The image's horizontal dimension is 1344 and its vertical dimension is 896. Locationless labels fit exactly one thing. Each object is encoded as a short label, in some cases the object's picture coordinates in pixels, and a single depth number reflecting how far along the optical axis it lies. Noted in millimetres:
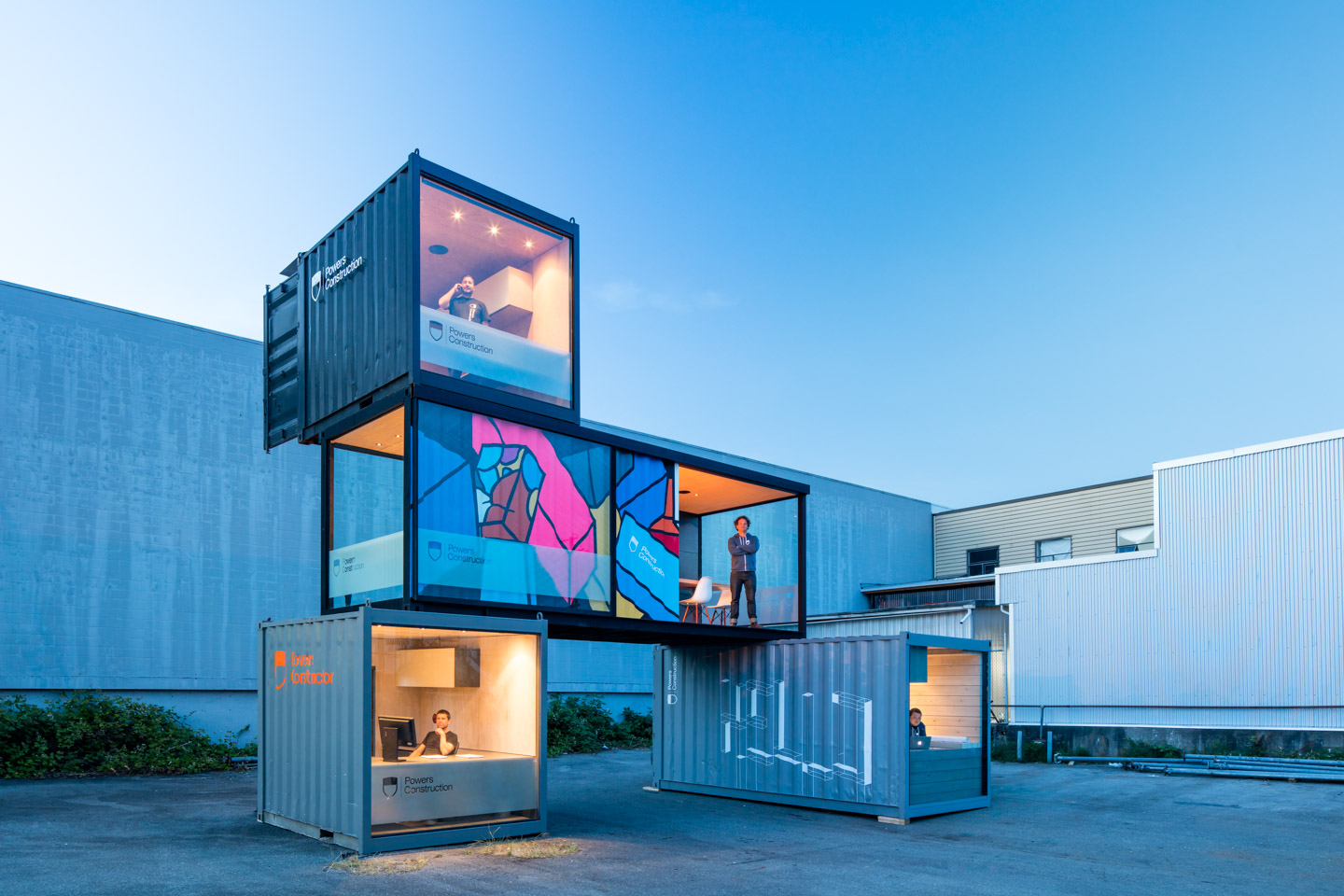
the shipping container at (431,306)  11805
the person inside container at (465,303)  12188
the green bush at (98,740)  16578
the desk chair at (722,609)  15713
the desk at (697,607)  15086
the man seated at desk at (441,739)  11172
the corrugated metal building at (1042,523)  30344
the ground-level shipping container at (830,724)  13773
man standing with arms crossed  15672
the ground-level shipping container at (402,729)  10367
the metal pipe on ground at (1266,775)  17006
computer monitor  10672
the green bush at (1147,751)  20784
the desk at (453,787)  10422
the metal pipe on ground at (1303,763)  17772
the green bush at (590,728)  24734
